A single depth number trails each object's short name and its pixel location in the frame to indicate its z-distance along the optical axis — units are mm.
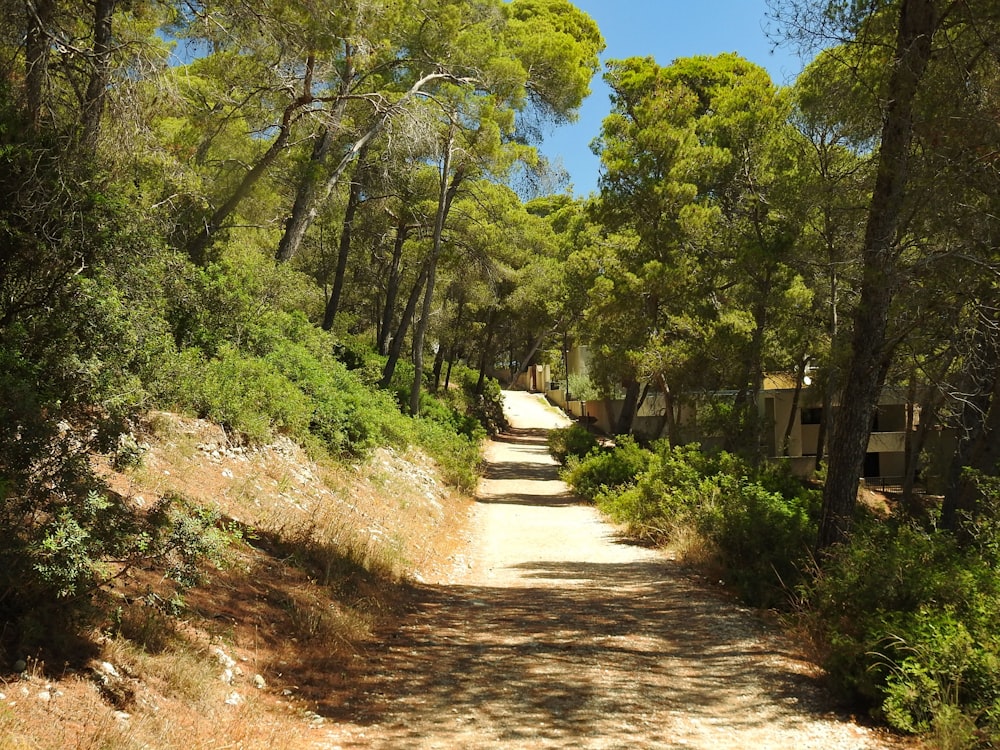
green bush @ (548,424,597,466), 26391
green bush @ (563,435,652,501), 19594
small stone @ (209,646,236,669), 5621
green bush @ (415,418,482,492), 19547
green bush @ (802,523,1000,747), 5098
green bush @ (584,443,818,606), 9438
